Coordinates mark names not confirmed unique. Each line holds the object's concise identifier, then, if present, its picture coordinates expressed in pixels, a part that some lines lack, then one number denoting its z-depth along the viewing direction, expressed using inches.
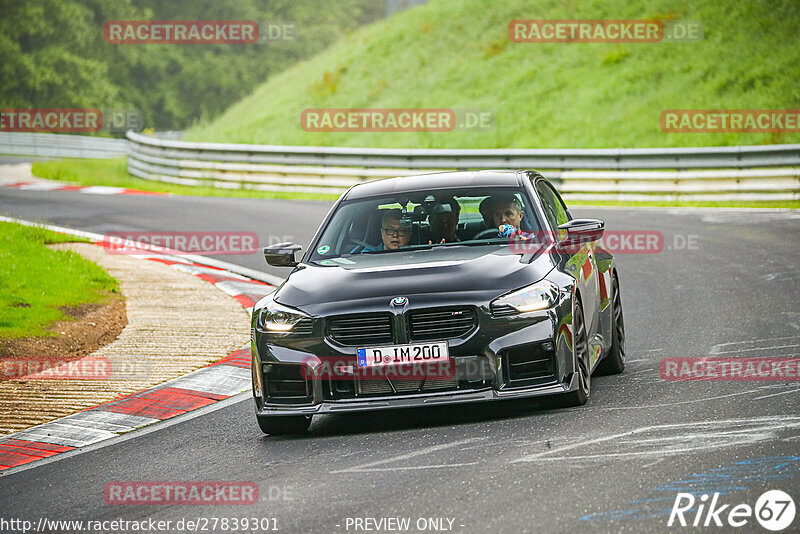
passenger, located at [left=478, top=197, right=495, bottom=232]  669.9
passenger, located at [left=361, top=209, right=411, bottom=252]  668.1
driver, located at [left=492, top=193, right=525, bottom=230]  669.3
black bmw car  565.9
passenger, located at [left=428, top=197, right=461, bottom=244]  666.8
